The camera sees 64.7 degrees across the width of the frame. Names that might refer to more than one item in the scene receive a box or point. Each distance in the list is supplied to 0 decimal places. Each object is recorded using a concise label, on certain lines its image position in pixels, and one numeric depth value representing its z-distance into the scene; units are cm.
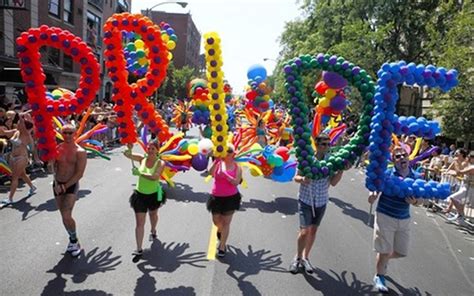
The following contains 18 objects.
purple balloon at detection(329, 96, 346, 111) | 575
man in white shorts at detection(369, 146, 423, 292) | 439
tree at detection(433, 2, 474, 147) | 1252
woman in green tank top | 491
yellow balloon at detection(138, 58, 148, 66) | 801
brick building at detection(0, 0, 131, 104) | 1666
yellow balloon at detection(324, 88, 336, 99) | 574
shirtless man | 477
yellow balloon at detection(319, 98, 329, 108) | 586
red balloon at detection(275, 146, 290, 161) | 771
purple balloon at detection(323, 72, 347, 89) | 529
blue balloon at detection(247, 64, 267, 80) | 1167
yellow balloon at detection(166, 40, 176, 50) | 829
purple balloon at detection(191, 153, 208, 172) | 712
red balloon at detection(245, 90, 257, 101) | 1166
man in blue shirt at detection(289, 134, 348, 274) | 470
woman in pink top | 496
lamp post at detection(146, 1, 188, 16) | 1743
